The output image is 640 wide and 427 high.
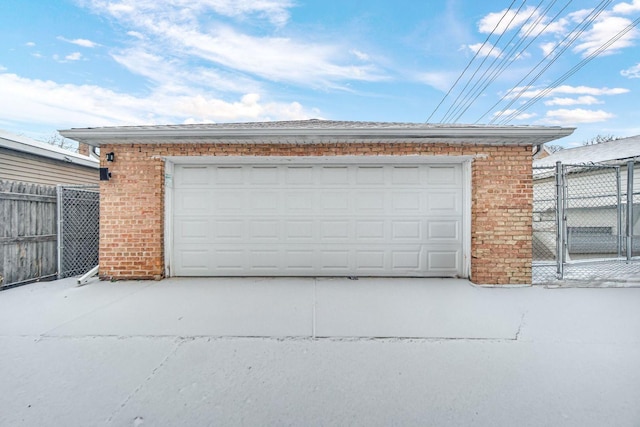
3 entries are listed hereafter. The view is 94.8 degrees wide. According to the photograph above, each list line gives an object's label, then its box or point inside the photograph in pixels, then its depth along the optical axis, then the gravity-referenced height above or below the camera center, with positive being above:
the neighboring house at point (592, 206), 8.55 +0.33
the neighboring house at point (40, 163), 6.91 +1.37
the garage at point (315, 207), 5.08 +0.14
